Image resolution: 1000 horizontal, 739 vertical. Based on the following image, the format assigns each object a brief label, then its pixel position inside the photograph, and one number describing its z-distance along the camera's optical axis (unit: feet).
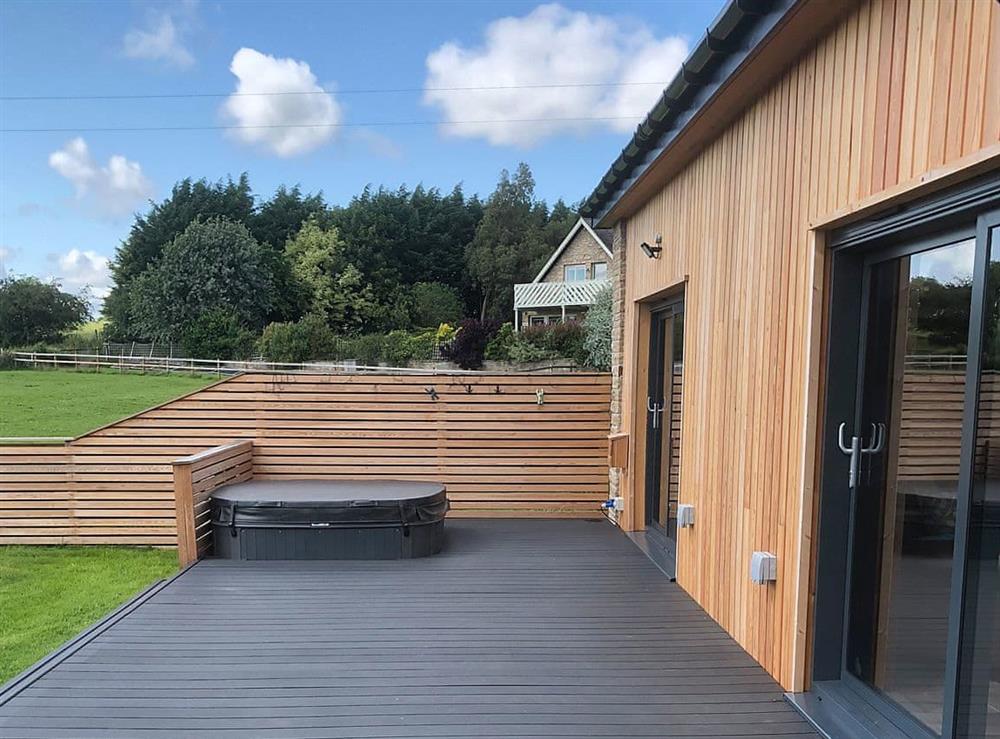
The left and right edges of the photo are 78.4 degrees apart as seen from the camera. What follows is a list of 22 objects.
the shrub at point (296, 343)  70.03
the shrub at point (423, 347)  68.64
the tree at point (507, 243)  108.47
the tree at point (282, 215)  111.55
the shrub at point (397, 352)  67.56
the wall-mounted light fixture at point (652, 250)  15.29
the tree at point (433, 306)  100.63
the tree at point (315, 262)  96.99
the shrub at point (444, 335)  72.79
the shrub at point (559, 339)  59.52
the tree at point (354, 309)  98.68
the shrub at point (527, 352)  60.54
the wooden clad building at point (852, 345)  5.97
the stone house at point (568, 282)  82.11
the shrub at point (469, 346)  65.72
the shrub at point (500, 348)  64.39
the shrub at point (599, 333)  42.11
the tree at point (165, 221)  101.71
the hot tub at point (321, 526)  15.19
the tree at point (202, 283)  81.76
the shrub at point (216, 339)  75.31
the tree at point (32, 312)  78.18
